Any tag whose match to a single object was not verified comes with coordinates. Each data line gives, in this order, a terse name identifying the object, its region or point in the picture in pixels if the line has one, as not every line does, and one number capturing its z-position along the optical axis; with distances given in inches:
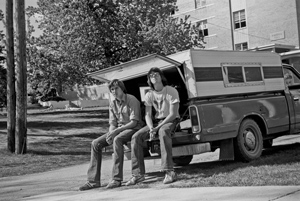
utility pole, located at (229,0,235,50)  1865.3
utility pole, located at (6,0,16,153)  636.1
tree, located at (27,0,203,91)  1075.9
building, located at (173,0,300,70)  1675.7
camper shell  345.4
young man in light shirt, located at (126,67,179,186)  323.6
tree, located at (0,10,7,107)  974.8
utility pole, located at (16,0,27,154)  607.2
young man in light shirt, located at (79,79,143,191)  334.6
